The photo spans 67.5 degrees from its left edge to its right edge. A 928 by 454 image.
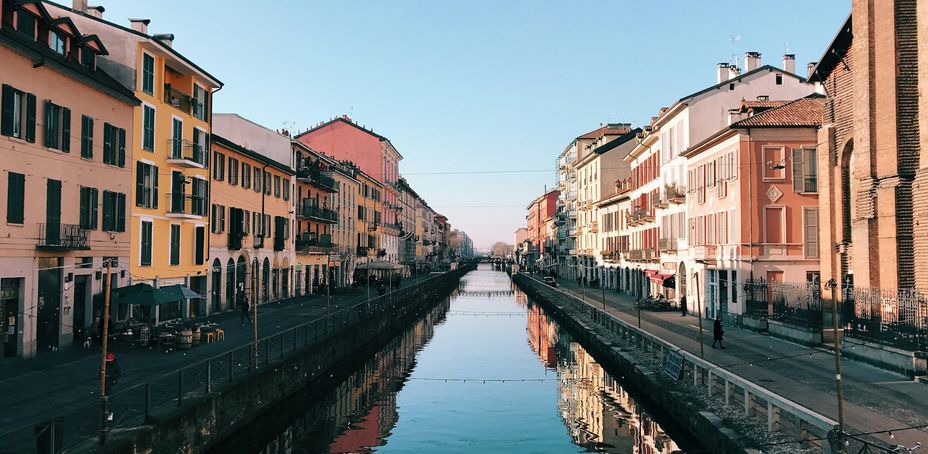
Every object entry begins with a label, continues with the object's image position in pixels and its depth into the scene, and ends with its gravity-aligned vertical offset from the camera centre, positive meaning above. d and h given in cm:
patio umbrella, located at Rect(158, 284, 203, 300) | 2685 -156
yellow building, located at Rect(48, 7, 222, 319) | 3083 +483
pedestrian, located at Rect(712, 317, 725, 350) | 2686 -300
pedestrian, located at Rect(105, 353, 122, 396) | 1602 -283
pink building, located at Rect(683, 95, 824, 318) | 3528 +301
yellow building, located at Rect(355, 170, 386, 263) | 8062 +387
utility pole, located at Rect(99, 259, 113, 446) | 1252 -267
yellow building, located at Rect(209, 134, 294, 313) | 4153 +182
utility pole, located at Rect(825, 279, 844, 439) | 1186 -206
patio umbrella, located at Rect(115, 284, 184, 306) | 2527 -164
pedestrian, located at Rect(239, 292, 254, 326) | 3519 -299
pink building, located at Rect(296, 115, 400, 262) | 8950 +1417
